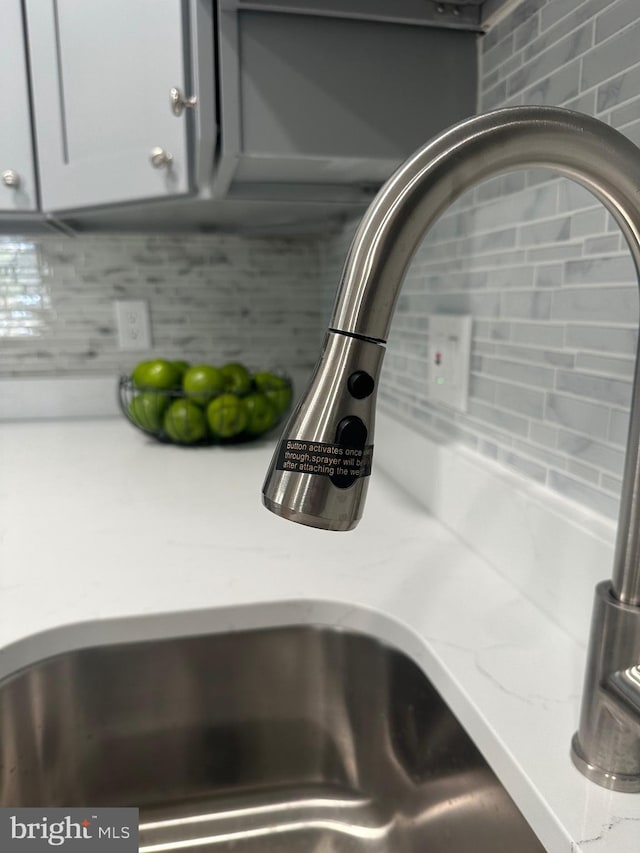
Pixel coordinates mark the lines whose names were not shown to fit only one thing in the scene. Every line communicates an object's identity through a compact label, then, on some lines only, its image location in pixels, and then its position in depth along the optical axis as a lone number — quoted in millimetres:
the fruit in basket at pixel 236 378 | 1189
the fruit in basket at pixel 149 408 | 1164
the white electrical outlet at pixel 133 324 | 1445
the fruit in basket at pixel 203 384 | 1158
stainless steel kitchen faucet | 301
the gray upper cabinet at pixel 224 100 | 702
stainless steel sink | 576
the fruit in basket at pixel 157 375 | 1188
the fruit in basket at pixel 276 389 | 1225
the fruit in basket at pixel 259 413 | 1175
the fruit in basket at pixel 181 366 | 1239
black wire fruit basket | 1152
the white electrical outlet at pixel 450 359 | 784
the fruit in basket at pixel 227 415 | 1145
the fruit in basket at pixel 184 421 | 1149
